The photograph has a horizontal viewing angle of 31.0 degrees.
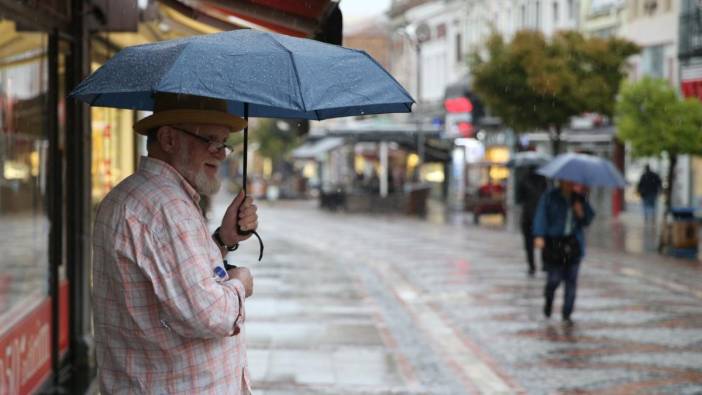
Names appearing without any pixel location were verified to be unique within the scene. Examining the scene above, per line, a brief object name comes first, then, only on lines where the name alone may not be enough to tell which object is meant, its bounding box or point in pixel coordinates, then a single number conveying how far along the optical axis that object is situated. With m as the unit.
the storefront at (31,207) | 7.36
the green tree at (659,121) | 26.55
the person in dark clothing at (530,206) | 18.45
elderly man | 3.72
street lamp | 42.38
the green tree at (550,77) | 32.91
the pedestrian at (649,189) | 33.06
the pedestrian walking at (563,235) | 12.79
